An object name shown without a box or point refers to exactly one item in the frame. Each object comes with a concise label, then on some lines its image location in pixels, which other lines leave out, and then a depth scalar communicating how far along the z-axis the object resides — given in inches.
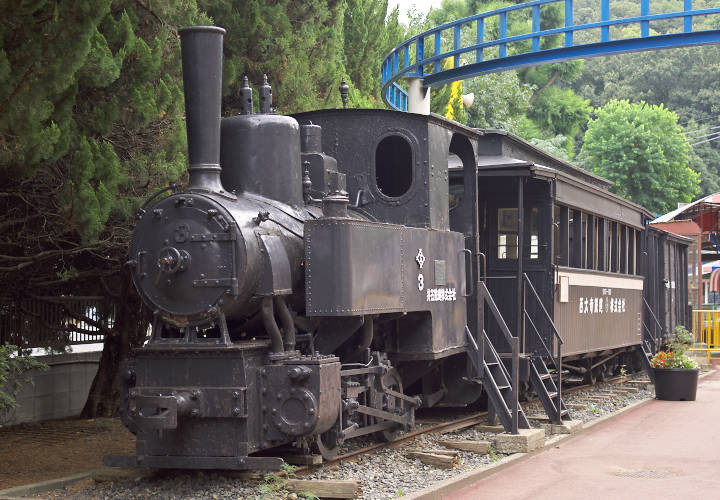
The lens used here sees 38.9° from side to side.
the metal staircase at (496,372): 422.9
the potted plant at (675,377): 617.0
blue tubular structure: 641.0
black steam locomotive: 308.3
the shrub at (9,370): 322.0
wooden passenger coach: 500.4
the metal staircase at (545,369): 472.1
